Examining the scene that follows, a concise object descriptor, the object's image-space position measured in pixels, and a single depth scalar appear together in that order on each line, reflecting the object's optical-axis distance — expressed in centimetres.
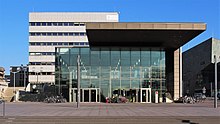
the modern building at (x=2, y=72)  12805
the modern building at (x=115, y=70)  5319
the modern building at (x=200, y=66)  13950
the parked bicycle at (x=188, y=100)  5382
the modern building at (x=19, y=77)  13740
